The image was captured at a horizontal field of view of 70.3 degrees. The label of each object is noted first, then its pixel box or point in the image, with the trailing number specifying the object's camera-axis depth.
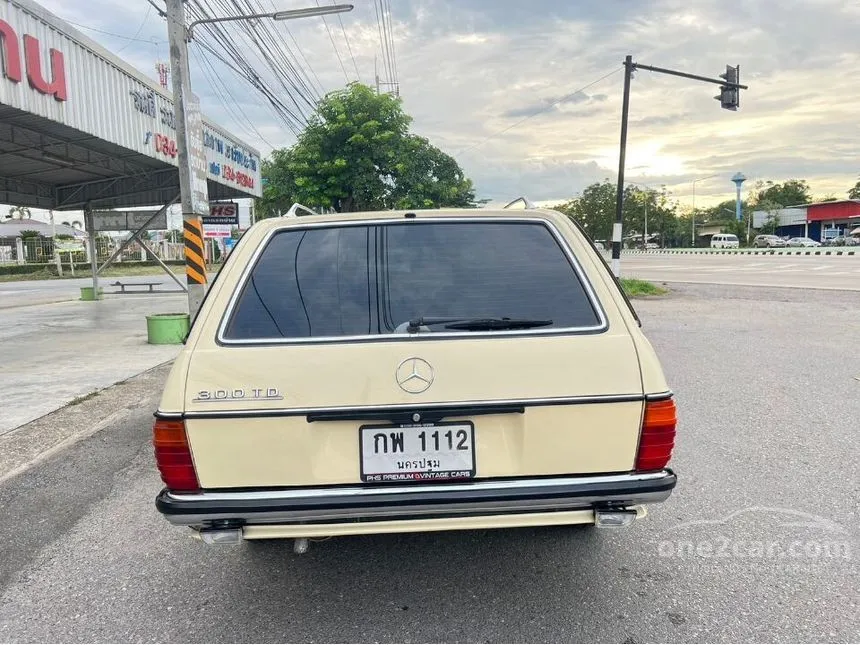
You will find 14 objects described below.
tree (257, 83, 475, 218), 19.47
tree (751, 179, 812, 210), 91.06
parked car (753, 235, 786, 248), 63.19
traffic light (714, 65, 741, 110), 15.05
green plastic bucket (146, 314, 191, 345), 10.16
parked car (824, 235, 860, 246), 60.10
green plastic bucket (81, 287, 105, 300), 19.73
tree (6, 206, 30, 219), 78.44
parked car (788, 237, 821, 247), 60.22
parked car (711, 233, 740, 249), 68.69
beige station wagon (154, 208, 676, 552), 2.27
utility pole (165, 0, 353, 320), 8.50
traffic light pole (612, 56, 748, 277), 15.05
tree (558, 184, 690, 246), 84.22
